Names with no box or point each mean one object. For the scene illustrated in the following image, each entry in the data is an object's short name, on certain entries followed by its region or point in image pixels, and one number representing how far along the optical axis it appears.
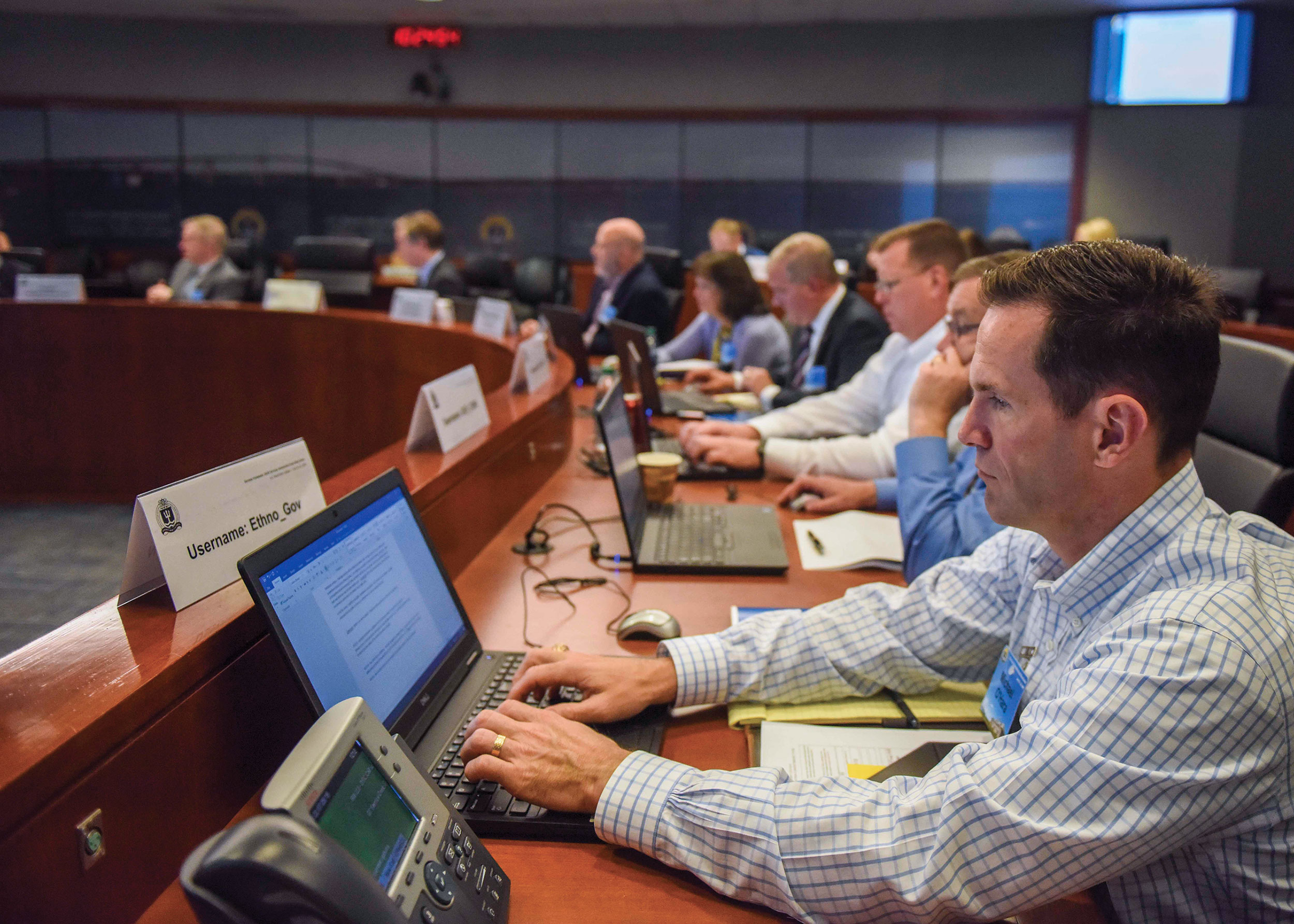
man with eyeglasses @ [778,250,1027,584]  1.57
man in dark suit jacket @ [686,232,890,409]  3.27
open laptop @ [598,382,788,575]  1.63
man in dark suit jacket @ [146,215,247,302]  5.53
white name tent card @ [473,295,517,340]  3.61
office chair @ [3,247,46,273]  5.60
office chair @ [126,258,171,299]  7.56
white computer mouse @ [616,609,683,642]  1.32
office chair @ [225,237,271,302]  7.18
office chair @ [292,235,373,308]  5.59
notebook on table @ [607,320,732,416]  2.89
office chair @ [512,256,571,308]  6.76
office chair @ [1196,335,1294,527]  1.36
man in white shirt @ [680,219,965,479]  2.35
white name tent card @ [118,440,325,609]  0.85
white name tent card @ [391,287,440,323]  4.04
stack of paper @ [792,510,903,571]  1.70
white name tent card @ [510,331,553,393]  2.40
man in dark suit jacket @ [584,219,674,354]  4.89
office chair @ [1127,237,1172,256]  6.28
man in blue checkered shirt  0.71
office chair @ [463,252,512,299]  6.87
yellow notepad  1.13
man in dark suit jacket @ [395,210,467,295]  5.42
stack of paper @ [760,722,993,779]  1.03
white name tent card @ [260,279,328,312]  4.35
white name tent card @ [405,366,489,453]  1.62
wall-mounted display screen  7.22
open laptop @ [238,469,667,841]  0.82
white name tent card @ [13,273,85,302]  4.17
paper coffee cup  1.94
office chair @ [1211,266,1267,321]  5.86
